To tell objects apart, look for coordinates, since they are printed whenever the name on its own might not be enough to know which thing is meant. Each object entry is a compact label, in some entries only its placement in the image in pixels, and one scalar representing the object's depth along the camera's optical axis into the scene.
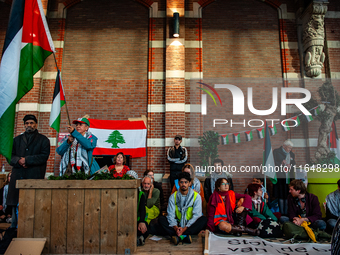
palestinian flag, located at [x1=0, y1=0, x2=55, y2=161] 3.15
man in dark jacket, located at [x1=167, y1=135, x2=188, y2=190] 6.73
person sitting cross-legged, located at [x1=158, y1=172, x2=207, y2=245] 4.34
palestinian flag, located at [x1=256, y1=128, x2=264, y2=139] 7.49
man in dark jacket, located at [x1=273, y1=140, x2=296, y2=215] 6.38
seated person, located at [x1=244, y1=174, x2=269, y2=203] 5.44
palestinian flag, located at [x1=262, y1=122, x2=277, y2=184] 5.98
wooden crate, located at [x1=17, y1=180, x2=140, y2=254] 3.42
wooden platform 3.71
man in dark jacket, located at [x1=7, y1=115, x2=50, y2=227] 4.25
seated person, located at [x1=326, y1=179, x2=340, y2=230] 4.70
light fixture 7.63
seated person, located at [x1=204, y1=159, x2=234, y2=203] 5.90
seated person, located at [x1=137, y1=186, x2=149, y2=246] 4.05
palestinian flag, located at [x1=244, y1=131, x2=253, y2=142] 7.64
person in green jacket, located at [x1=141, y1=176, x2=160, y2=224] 5.05
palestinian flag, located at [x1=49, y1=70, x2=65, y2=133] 4.65
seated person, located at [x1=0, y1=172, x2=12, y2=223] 5.47
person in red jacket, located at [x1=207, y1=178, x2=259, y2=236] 4.51
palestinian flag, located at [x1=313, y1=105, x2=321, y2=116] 7.15
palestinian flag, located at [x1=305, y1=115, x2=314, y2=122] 7.35
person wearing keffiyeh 4.27
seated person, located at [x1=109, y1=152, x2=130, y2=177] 5.18
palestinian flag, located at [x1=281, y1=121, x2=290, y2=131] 7.60
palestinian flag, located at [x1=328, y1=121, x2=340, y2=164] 7.02
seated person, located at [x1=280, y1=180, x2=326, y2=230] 4.59
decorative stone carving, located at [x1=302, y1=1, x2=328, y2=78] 7.50
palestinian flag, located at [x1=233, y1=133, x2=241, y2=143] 7.65
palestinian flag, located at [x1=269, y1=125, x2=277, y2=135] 7.58
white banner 3.62
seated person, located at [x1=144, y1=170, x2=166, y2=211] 5.95
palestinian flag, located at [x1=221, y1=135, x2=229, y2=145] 7.64
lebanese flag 7.61
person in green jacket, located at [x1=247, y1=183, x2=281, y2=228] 4.88
